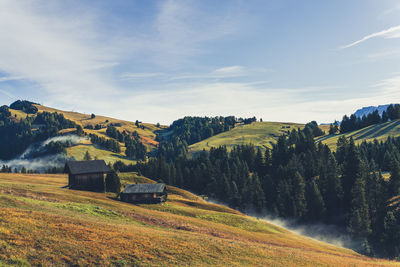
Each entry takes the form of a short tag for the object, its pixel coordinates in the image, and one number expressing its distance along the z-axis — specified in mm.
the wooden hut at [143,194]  69500
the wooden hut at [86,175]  71312
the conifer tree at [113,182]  76562
